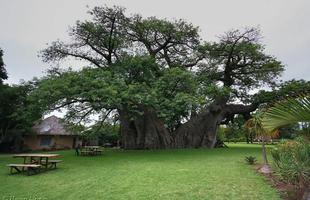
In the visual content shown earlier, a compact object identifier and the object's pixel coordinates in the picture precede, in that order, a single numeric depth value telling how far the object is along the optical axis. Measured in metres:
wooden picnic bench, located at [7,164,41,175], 10.57
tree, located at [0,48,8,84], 21.23
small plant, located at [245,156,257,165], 12.35
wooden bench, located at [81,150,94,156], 18.83
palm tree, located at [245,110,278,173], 11.99
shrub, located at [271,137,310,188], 6.22
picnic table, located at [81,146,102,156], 18.90
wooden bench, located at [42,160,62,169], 12.30
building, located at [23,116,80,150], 27.97
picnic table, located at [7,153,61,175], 10.77
